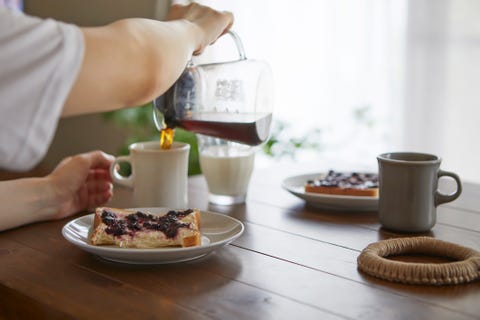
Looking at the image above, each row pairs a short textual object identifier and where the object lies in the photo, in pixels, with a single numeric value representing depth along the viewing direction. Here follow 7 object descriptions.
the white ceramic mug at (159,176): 1.34
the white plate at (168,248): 1.00
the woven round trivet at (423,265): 0.95
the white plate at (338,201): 1.34
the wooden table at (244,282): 0.86
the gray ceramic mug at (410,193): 1.19
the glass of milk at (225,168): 1.45
